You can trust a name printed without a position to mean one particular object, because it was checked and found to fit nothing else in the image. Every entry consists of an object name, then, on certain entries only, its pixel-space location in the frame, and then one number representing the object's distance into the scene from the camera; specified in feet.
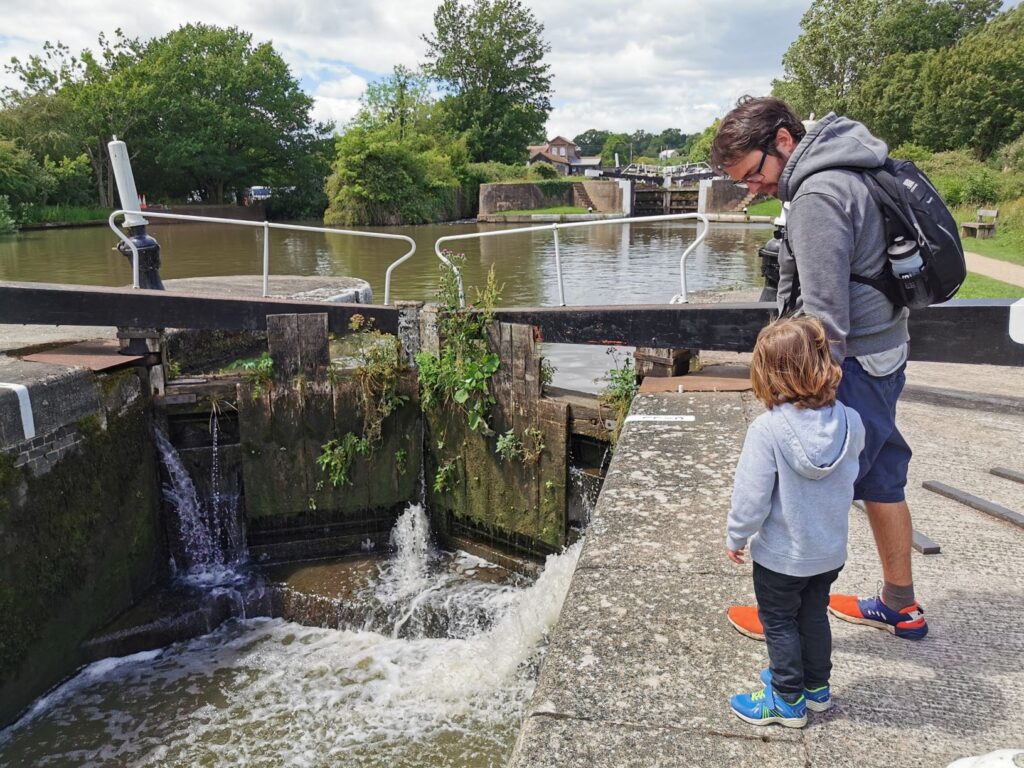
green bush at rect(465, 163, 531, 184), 175.50
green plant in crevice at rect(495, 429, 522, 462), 20.21
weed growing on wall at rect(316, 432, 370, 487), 21.22
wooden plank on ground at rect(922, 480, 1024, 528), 11.32
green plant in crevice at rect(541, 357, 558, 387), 20.43
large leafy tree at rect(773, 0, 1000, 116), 174.70
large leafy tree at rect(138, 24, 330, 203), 158.61
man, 7.38
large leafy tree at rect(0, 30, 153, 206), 141.90
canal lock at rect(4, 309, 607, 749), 19.62
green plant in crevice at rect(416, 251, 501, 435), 20.10
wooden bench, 65.10
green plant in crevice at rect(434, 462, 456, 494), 21.54
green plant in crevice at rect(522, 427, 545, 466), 19.89
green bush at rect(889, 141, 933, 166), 118.85
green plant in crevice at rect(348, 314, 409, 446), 20.92
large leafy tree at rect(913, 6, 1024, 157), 129.08
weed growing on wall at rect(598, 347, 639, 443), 18.76
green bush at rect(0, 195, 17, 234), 104.89
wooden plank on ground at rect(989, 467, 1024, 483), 12.67
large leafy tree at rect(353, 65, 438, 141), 196.13
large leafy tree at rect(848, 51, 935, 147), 147.84
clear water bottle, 7.48
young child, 6.86
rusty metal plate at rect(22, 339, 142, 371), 18.83
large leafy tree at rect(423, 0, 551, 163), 202.39
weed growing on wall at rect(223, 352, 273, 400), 20.49
